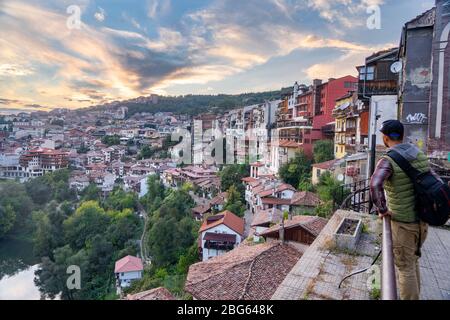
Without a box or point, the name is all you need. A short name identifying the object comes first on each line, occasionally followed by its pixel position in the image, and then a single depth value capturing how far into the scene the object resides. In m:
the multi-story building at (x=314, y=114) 24.52
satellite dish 12.26
